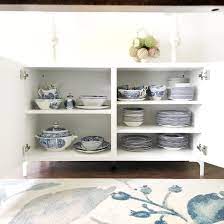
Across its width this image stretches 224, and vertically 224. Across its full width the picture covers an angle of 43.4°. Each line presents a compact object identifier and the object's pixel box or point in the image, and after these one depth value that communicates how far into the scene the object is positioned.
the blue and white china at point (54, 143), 1.57
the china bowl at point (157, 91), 1.63
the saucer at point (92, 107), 1.59
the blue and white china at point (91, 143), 1.58
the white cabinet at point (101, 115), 1.29
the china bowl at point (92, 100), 1.62
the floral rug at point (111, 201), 1.00
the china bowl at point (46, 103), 1.58
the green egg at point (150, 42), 1.60
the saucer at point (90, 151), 1.58
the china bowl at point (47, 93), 1.62
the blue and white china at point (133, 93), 1.58
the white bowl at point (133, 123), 1.65
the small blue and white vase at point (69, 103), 1.64
